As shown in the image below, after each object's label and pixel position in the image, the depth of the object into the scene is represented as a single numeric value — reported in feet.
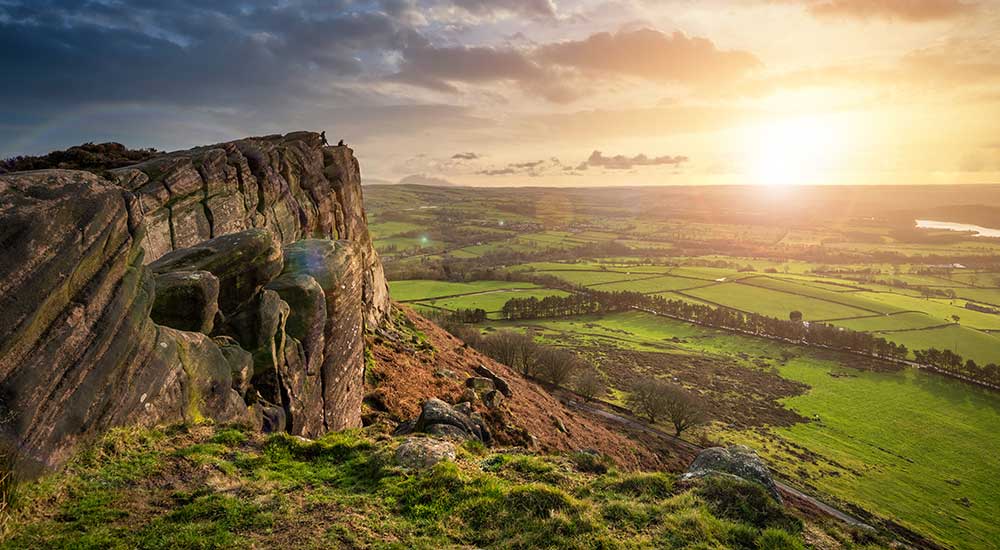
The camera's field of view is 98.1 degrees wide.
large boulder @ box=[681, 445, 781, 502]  57.26
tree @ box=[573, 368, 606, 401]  267.92
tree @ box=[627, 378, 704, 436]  244.01
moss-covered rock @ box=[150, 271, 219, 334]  62.28
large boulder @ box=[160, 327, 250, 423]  55.67
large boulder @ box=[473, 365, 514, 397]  146.25
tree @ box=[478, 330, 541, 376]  272.10
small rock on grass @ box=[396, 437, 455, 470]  53.26
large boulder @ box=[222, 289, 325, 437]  70.08
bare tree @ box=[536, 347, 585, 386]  268.62
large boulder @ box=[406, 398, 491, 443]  73.31
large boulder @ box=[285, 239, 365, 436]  86.02
